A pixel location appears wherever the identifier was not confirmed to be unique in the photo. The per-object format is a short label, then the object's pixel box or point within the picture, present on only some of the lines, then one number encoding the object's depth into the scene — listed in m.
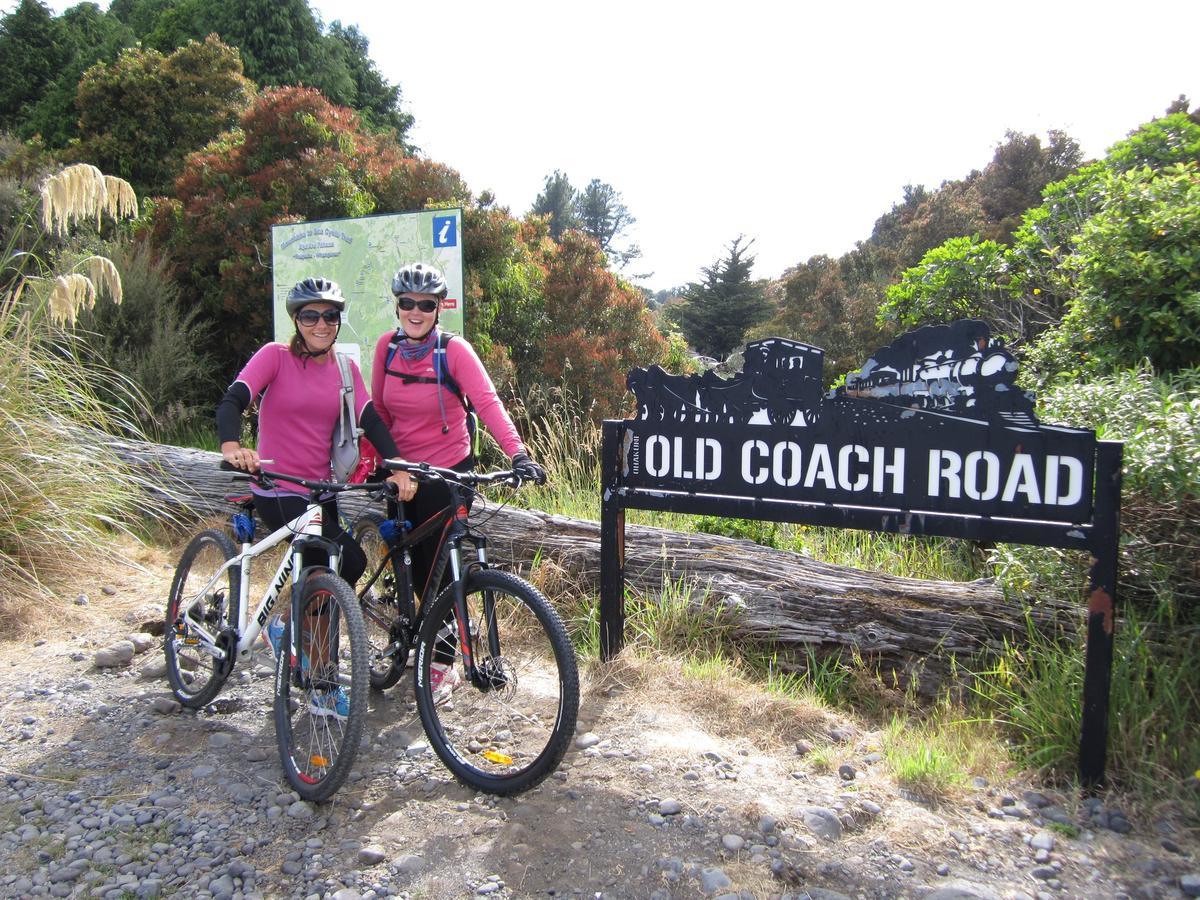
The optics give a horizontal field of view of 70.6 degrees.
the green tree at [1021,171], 24.70
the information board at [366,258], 6.34
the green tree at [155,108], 17.42
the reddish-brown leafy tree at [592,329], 9.38
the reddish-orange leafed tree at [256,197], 9.23
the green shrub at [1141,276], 4.02
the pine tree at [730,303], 32.75
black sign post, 3.02
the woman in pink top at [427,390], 3.53
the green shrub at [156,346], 8.77
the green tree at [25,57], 25.34
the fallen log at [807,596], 3.85
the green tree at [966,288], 6.55
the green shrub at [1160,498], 3.09
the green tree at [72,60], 22.58
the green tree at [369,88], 27.96
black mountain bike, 2.83
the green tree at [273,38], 23.52
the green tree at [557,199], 53.31
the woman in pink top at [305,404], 3.39
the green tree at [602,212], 60.50
